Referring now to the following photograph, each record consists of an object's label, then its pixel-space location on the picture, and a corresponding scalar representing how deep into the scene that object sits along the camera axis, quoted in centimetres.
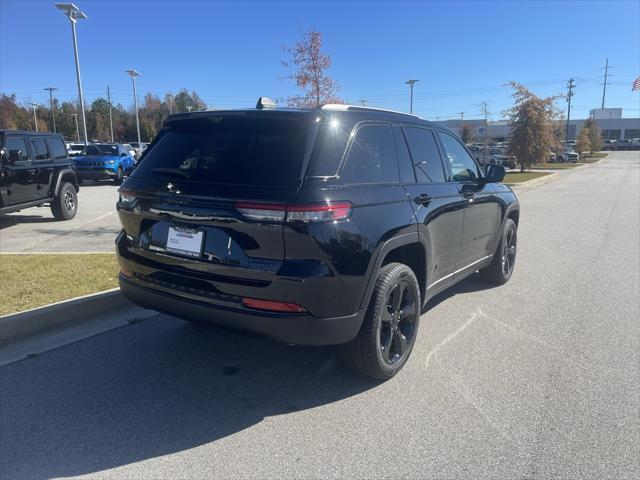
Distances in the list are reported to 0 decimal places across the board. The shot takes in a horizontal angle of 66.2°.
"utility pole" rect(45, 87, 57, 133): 8186
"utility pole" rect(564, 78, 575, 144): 7734
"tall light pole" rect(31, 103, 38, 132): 7438
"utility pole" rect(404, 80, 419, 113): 4328
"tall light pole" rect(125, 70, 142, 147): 4003
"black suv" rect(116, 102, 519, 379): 290
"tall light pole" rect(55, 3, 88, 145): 2505
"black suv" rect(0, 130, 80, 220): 910
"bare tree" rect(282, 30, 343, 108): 1291
